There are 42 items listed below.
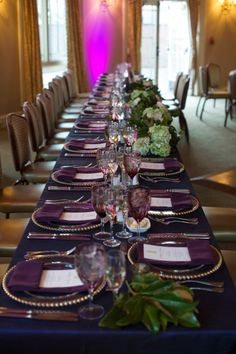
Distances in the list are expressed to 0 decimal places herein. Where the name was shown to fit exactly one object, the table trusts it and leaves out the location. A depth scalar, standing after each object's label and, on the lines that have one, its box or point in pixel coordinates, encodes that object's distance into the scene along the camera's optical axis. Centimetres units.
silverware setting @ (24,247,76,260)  168
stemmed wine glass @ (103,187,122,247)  173
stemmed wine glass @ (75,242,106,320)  129
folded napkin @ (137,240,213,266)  161
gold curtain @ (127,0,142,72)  1090
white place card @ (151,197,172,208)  219
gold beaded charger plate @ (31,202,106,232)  192
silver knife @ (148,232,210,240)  183
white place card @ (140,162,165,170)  281
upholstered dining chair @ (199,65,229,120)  883
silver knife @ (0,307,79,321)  132
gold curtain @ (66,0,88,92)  967
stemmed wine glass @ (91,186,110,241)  174
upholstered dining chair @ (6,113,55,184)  348
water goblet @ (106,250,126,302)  129
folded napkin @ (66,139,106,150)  336
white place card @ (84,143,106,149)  338
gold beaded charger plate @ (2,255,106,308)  138
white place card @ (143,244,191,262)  163
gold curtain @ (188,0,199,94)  1150
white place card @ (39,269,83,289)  146
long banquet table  127
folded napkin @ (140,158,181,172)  279
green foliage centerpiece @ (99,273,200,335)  126
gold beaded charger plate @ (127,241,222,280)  153
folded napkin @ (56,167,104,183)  261
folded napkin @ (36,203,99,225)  199
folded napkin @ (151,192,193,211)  215
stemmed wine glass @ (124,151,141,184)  225
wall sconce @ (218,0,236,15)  1159
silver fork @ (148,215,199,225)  201
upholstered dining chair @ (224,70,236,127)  837
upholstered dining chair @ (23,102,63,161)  401
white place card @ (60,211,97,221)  201
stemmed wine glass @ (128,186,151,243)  172
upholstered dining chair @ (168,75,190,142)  716
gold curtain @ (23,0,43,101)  818
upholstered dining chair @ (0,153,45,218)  302
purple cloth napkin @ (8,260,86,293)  143
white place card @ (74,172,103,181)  264
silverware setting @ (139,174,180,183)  260
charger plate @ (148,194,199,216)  208
